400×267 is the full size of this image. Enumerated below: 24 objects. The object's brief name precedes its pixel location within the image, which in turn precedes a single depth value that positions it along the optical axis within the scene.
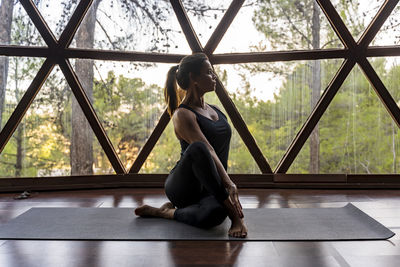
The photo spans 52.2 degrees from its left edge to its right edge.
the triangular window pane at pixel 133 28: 5.14
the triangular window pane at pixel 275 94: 5.12
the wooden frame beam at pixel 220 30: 5.14
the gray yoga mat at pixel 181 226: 2.84
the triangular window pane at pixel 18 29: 4.91
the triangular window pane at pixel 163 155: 5.20
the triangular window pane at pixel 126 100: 5.14
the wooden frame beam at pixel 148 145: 5.14
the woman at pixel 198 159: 2.86
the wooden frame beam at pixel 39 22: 4.90
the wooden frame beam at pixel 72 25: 4.96
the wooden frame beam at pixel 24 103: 4.84
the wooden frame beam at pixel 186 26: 5.12
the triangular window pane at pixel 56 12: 4.98
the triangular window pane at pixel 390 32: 5.04
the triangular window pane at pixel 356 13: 5.05
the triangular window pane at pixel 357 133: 5.04
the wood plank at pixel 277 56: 5.04
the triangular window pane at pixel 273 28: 5.15
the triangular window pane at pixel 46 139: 4.91
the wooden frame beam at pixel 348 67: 4.96
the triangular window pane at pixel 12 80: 4.91
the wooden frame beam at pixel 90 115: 4.99
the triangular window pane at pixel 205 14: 5.20
